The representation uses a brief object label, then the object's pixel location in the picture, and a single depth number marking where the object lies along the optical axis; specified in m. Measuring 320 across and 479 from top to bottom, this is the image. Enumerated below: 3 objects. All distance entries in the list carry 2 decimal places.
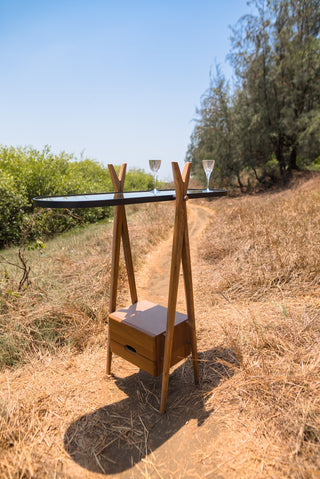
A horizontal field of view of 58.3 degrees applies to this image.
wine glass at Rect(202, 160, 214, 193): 2.19
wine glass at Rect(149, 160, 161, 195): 2.10
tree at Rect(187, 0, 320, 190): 11.80
